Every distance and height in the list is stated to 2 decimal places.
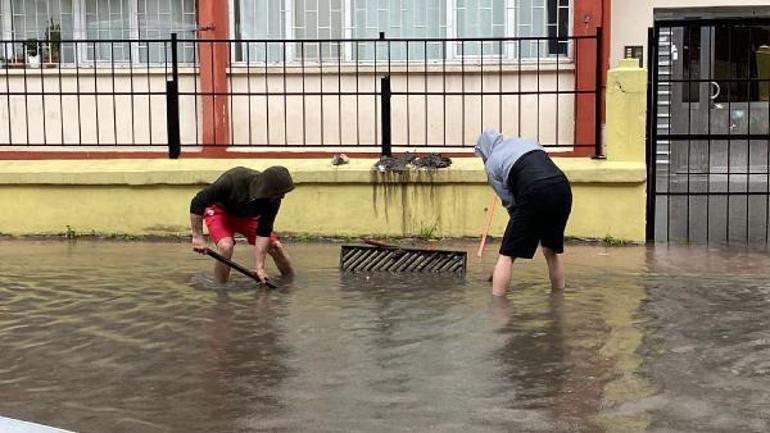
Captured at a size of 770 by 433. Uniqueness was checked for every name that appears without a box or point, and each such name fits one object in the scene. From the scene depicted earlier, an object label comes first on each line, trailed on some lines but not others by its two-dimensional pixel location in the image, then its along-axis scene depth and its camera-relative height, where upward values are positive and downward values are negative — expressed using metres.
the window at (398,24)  12.24 +0.82
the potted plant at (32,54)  12.78 +0.55
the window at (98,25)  12.76 +0.89
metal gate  10.70 -0.45
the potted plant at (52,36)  12.82 +0.77
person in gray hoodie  7.60 -0.72
